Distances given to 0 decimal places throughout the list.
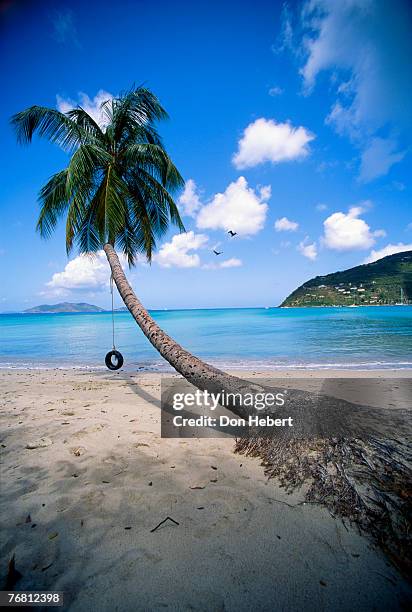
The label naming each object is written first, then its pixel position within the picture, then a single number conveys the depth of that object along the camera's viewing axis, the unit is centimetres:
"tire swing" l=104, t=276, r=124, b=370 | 1005
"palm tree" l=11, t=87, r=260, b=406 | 762
